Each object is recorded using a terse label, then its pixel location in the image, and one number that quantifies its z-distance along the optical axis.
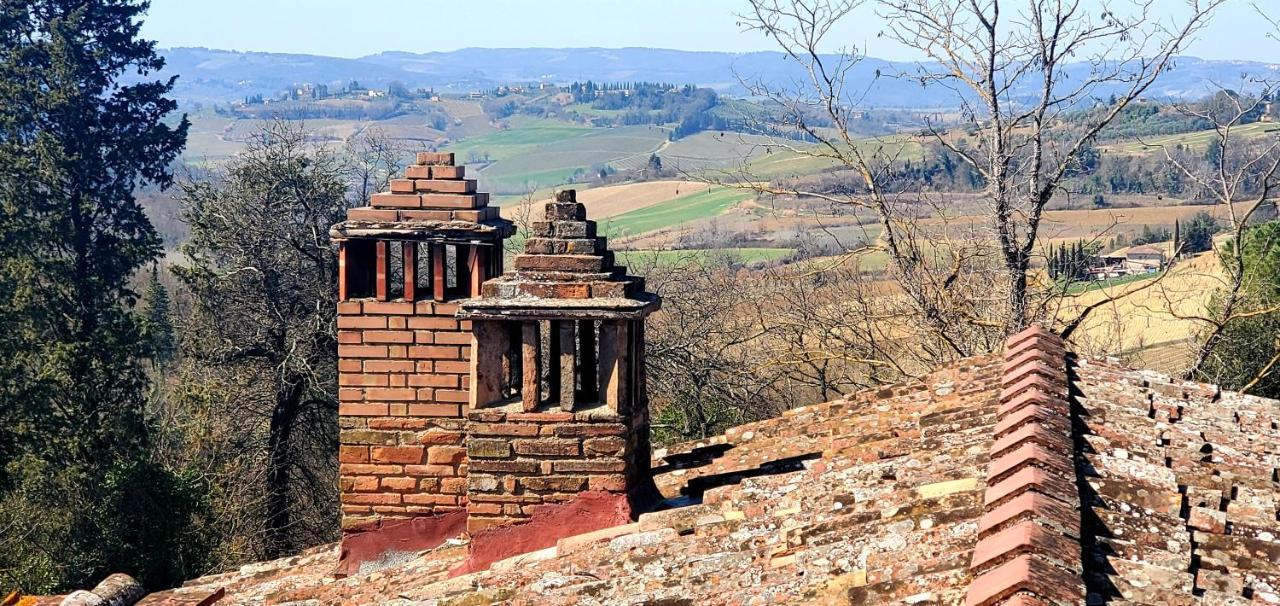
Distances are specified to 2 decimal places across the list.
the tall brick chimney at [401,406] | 8.25
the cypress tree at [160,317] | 28.64
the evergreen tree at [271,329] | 23.69
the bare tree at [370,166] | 28.91
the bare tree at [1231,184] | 15.27
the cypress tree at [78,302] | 21.56
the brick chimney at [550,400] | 7.00
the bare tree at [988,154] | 16.17
